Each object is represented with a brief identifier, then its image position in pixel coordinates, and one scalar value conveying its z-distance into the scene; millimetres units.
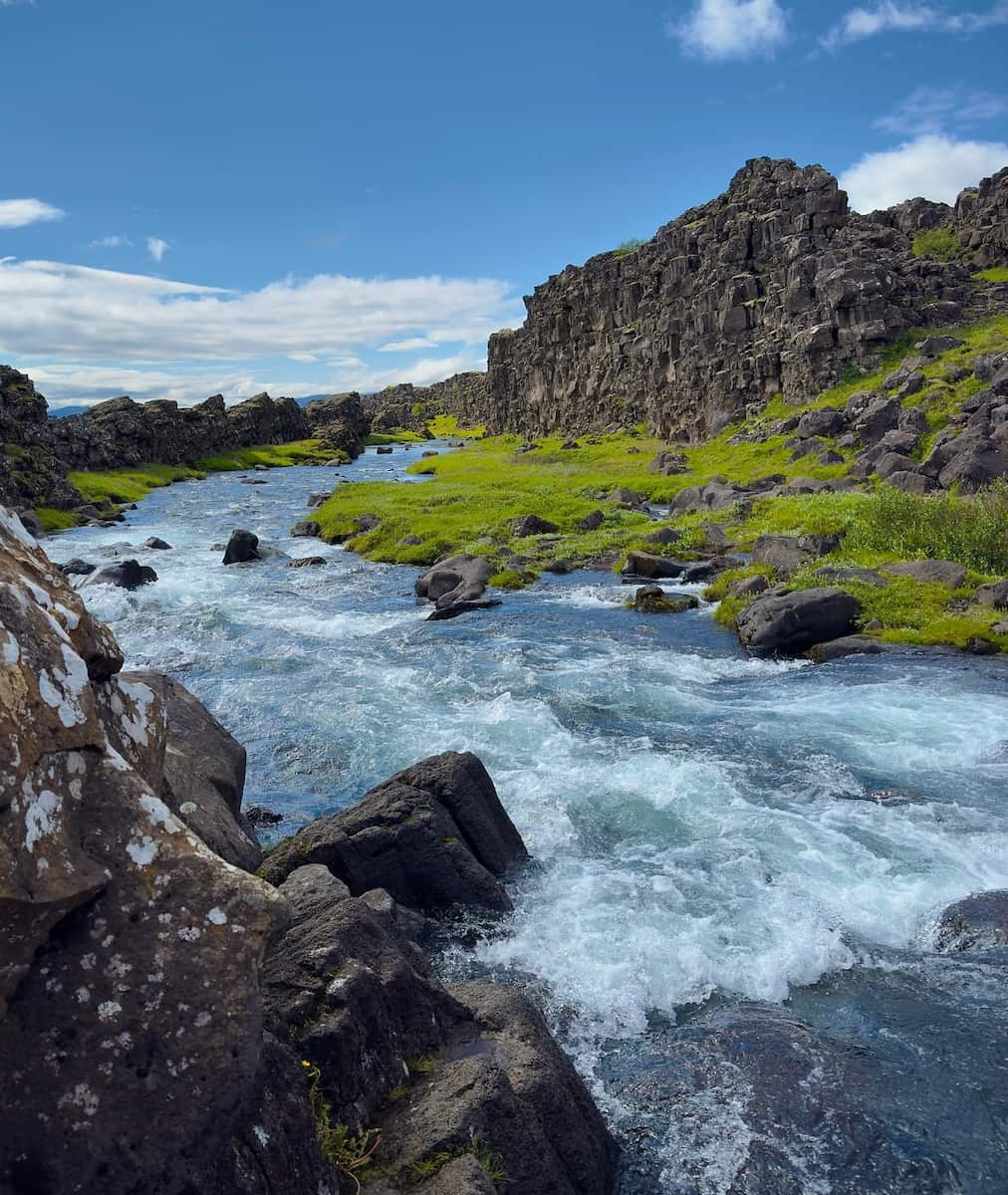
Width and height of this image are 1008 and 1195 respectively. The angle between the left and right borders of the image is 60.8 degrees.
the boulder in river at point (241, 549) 54750
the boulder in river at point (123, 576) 46125
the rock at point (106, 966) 5809
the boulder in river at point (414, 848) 14453
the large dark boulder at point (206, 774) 12727
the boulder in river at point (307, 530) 67812
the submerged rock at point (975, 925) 13617
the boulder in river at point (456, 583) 40469
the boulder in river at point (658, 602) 37406
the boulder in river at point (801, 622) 30594
